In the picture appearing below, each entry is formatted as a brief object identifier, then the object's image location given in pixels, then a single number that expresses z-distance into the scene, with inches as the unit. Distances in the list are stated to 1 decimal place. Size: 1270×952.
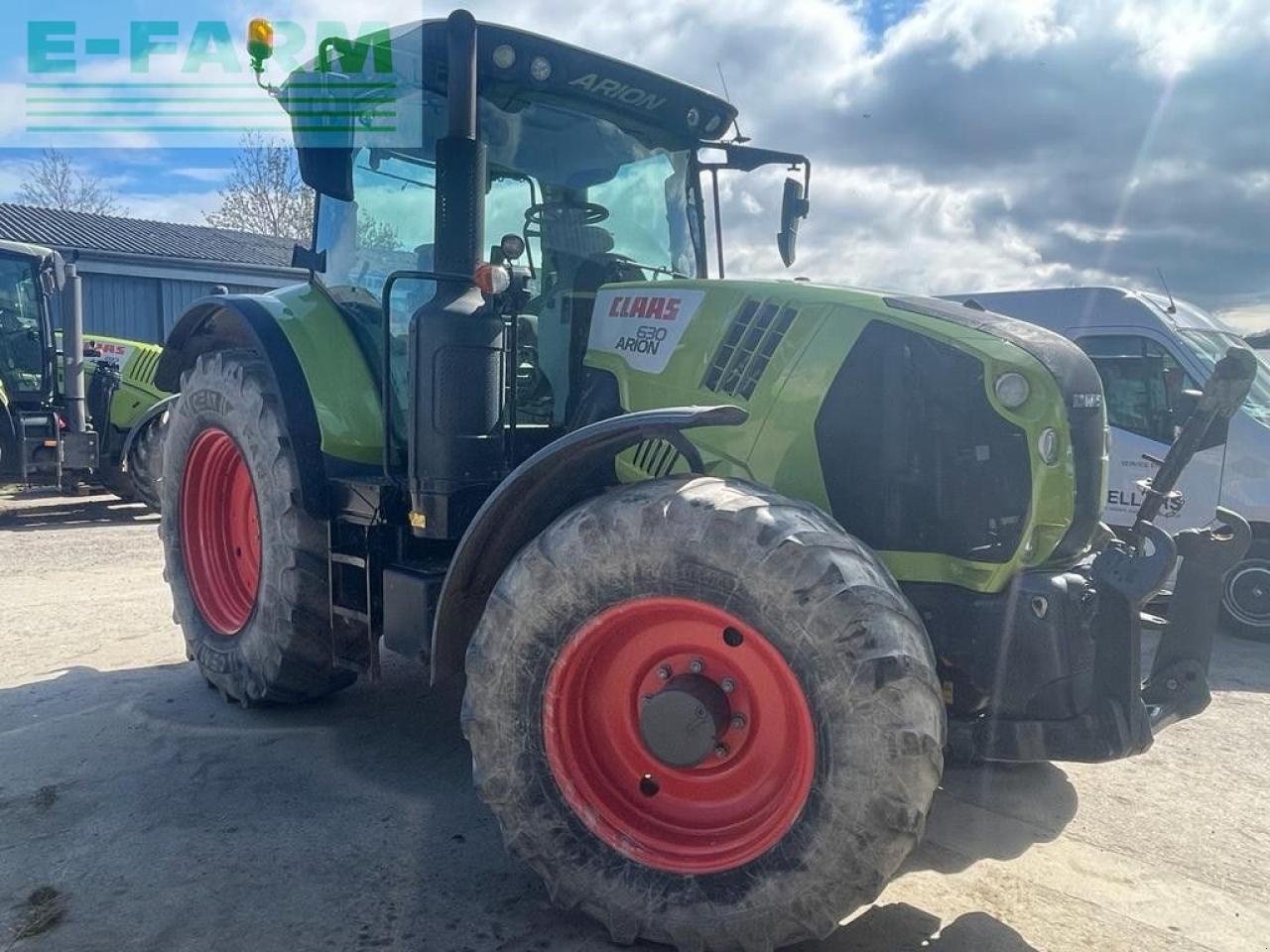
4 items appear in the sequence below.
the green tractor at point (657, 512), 104.3
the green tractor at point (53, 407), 425.4
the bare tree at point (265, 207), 1414.9
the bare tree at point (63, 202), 1569.0
